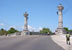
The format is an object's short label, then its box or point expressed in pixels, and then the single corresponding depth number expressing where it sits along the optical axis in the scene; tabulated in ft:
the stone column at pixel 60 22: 93.09
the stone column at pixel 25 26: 117.63
